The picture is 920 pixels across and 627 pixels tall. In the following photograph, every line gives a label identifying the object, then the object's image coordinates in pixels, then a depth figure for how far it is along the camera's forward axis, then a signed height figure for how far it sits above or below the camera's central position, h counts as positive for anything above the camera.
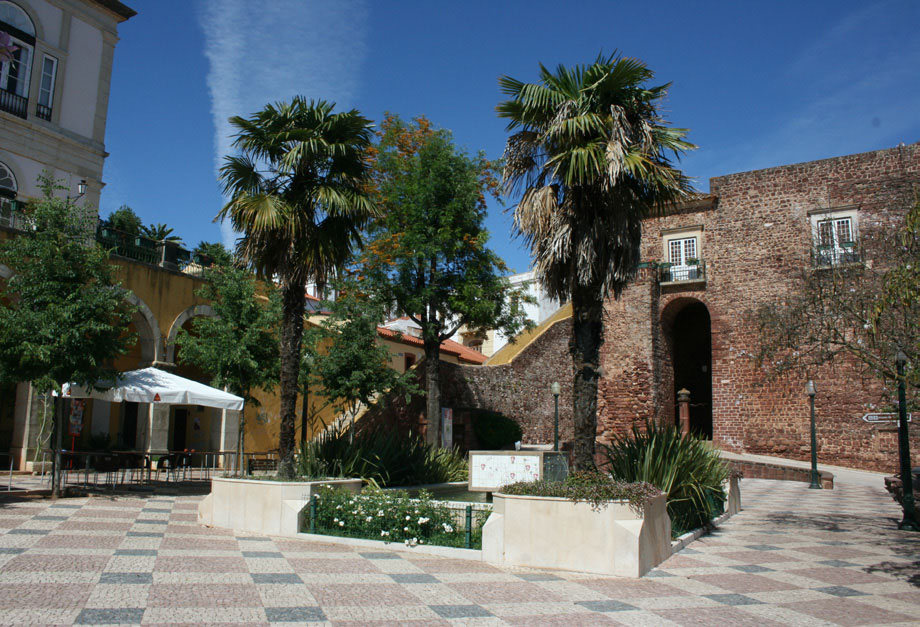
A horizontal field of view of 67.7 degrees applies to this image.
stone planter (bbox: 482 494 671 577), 7.79 -1.38
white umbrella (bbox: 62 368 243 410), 13.79 +0.26
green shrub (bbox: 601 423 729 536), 10.05 -0.73
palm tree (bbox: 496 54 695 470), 9.72 +3.45
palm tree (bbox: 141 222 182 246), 41.73 +10.54
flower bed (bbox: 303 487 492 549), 9.07 -1.44
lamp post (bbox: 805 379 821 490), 19.83 -1.40
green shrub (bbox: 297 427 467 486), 12.23 -0.94
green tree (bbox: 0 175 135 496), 12.47 +1.77
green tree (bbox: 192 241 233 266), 19.02 +4.27
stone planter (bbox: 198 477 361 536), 9.83 -1.42
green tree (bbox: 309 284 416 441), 18.31 +1.37
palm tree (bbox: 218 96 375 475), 11.30 +3.47
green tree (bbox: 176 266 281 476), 16.95 +1.67
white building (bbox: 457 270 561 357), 42.78 +6.20
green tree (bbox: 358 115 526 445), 19.75 +4.62
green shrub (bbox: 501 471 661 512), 8.02 -0.87
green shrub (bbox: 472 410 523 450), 23.56 -0.53
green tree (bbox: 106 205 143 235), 37.78 +10.22
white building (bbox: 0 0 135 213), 19.92 +9.44
